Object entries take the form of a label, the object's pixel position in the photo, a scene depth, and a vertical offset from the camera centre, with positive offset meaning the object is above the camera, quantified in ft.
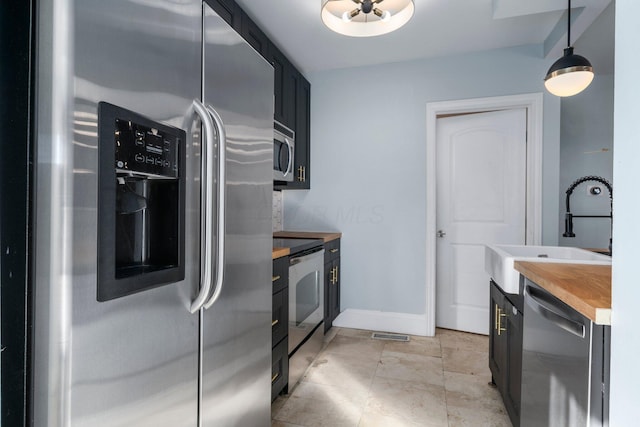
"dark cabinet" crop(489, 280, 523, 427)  5.01 -2.25
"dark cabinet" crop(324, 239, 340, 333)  9.11 -2.01
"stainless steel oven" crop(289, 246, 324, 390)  6.68 -2.16
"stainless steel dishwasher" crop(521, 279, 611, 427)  2.73 -1.47
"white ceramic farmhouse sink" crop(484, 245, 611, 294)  4.83 -0.74
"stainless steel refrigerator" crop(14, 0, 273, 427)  2.01 -0.05
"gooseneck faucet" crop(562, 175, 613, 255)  6.52 -0.21
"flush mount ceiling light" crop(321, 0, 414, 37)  5.94 +3.54
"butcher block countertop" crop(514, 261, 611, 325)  2.66 -0.71
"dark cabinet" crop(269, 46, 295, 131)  8.42 +3.18
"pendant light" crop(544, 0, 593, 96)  5.46 +2.29
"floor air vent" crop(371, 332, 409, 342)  9.43 -3.54
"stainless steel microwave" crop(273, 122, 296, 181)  8.20 +1.47
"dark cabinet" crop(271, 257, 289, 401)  5.85 -2.09
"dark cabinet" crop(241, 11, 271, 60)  7.16 +3.92
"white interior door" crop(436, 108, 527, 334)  9.50 +0.33
